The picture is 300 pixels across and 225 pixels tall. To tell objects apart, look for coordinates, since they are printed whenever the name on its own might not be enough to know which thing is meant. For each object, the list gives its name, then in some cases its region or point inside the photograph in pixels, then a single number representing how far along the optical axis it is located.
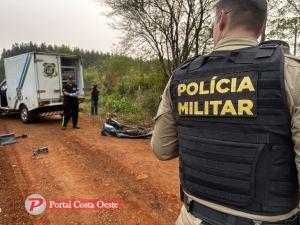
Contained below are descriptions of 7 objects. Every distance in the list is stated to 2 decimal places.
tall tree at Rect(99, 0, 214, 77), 9.45
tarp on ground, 7.94
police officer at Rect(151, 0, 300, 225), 1.15
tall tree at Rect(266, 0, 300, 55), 9.70
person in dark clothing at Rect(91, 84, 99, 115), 13.07
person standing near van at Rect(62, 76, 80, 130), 9.16
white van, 10.09
